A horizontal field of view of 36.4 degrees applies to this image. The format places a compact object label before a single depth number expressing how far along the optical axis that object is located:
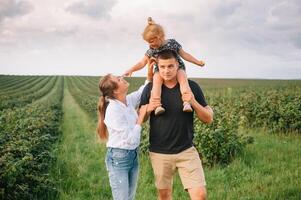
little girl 4.58
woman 4.43
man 4.59
